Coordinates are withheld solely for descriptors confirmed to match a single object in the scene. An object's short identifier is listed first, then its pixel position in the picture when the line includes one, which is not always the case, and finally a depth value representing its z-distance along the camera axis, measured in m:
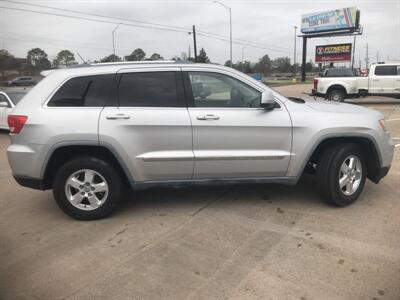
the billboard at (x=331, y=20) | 51.19
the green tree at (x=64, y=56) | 80.77
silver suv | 4.61
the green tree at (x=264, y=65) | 105.22
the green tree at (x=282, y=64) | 119.52
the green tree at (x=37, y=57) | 92.38
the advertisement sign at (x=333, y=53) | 53.73
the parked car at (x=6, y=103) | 11.87
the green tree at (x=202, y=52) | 77.87
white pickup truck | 19.31
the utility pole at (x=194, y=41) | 41.02
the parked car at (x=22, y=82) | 52.41
